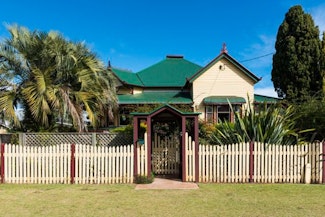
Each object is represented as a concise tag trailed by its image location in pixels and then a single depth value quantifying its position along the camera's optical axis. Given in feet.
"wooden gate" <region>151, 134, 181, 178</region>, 35.14
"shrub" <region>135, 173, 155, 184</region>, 30.66
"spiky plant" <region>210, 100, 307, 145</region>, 33.71
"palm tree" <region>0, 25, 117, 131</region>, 41.52
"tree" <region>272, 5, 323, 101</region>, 74.54
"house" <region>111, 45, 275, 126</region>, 68.18
